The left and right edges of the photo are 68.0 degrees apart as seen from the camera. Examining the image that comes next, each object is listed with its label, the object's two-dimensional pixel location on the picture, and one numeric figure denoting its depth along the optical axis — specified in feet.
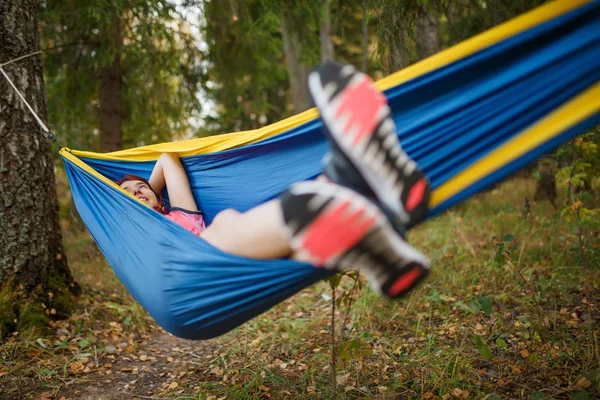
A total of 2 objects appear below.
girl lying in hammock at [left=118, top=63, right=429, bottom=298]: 3.51
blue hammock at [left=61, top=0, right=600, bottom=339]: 3.91
